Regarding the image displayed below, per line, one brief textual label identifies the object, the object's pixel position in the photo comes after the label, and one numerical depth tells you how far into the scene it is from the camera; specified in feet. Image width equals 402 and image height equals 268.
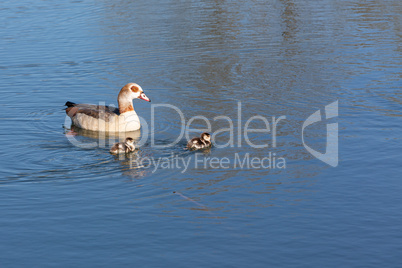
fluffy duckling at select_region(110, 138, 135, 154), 41.41
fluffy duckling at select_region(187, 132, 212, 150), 41.37
